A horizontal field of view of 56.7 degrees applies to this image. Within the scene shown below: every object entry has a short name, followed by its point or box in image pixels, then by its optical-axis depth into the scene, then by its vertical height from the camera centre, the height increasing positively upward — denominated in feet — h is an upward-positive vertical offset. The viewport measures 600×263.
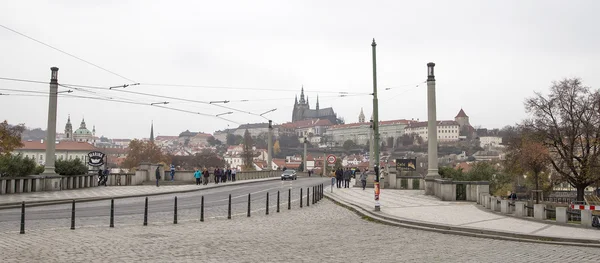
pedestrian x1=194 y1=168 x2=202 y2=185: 148.56 -2.74
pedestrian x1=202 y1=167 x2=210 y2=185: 153.38 -2.66
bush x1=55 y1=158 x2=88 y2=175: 112.78 -0.56
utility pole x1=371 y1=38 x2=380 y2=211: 72.43 +8.03
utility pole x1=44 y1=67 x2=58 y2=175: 99.50 +8.26
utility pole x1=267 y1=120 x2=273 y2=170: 192.65 +7.00
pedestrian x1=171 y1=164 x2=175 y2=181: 153.75 -2.11
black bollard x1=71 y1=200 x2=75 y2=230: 46.29 -4.68
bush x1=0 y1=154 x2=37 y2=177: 94.63 -0.39
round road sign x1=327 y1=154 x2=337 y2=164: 137.86 +2.08
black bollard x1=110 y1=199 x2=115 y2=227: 49.30 -4.77
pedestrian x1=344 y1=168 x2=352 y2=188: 149.18 -2.56
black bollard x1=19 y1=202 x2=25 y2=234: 42.71 -4.58
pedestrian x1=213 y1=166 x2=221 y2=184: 164.66 -2.39
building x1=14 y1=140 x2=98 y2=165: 549.54 +15.30
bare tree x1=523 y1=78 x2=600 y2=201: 147.02 +11.66
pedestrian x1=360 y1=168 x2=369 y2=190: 133.69 -2.52
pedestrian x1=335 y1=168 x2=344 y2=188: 144.62 -2.50
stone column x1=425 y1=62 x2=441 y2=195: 98.73 +6.03
